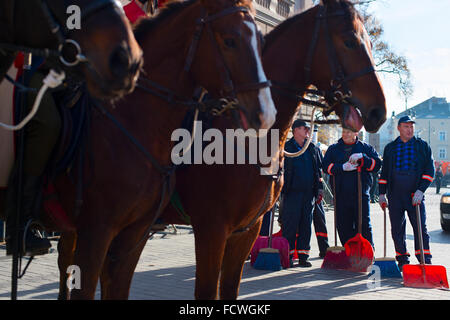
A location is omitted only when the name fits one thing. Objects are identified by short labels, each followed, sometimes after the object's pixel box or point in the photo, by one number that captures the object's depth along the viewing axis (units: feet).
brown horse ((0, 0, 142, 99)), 8.76
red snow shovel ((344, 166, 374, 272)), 27.99
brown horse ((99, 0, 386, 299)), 13.37
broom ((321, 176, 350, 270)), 28.55
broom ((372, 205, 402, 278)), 26.66
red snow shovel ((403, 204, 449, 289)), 24.20
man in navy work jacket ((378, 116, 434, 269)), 28.63
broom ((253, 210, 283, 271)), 28.22
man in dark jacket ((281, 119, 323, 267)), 30.45
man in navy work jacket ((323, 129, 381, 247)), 29.68
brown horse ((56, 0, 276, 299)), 10.36
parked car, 49.96
